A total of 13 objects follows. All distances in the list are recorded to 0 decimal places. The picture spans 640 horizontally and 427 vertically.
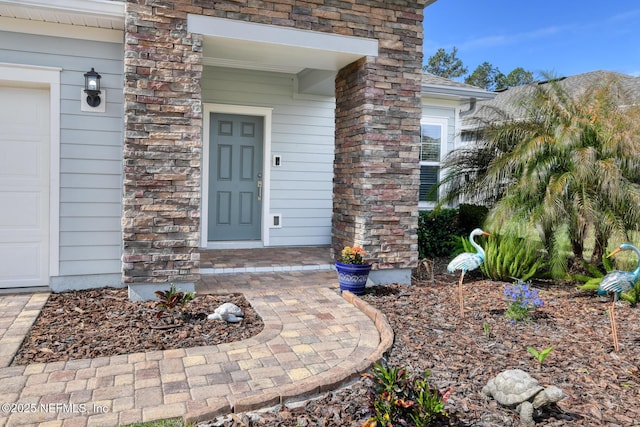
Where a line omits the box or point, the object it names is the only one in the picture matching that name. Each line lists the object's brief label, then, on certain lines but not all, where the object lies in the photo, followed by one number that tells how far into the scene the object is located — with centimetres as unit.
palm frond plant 522
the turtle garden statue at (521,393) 259
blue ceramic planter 493
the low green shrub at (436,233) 744
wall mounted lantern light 473
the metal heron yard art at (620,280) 453
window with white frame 854
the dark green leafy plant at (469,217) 752
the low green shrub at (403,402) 239
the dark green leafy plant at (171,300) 413
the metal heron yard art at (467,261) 497
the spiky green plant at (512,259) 563
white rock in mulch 405
